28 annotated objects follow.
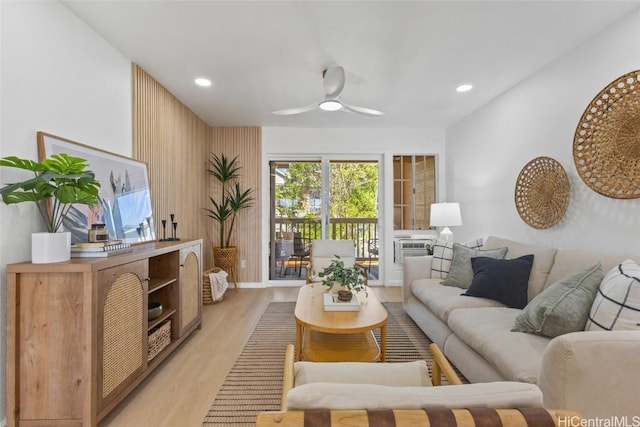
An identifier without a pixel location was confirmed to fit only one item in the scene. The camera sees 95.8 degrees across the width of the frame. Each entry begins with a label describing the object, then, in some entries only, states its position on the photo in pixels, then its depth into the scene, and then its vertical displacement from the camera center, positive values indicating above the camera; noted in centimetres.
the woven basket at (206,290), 375 -94
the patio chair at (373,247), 508 -56
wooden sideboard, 148 -65
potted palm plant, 426 +22
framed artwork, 189 +18
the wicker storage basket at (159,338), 214 -94
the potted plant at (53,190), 146 +15
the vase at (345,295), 236 -65
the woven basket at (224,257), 422 -58
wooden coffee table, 197 -87
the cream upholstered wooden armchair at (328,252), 392 -49
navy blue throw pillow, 229 -54
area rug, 177 -117
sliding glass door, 481 +25
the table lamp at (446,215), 367 +1
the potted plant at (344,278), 237 -51
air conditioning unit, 470 -52
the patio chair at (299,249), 491 -55
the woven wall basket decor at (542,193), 254 +22
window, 482 +42
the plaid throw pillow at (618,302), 137 -43
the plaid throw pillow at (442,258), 306 -45
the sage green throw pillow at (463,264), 273 -47
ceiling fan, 258 +118
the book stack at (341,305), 225 -69
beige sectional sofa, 111 -70
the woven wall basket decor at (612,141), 194 +54
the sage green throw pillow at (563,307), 159 -52
